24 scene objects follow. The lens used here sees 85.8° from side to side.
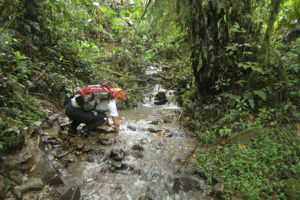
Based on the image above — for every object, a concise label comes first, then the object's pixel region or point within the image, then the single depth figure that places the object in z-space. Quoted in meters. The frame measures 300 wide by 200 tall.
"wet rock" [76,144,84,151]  4.01
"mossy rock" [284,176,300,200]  2.32
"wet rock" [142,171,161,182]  3.32
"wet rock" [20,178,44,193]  2.39
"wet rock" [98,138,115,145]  4.42
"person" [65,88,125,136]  4.39
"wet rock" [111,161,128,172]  3.49
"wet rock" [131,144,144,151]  4.27
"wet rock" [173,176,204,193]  3.03
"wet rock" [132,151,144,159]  4.02
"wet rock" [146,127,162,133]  5.41
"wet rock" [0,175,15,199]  2.08
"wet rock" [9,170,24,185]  2.43
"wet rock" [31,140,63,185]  2.76
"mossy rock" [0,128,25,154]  2.45
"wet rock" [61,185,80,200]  2.47
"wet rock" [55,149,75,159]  3.63
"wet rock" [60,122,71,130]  4.87
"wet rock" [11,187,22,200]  2.23
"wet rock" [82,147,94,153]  4.02
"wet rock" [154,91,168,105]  9.12
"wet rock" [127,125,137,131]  5.71
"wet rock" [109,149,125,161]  3.78
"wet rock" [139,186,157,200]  2.85
